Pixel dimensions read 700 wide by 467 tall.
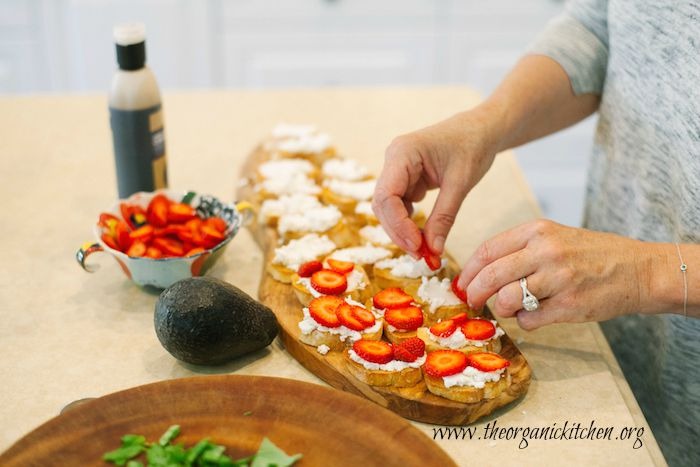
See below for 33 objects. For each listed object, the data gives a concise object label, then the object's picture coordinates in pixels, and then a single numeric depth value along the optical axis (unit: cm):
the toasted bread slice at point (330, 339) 117
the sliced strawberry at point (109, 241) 134
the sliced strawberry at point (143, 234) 136
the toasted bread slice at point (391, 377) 109
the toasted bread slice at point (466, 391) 107
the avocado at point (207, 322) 114
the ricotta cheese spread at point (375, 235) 142
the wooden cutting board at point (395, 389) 107
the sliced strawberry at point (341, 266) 130
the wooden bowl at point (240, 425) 96
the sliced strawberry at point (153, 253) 133
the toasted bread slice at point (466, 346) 114
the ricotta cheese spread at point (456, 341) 115
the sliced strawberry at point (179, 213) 141
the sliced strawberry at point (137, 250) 133
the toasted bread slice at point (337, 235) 146
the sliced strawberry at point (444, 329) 115
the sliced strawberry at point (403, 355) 111
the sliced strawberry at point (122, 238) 136
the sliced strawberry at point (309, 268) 130
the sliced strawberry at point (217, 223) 142
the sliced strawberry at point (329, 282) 125
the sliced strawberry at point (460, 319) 118
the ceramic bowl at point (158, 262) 131
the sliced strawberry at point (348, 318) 116
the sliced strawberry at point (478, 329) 116
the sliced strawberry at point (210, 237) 138
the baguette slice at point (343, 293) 126
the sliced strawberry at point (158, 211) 140
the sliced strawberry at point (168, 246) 135
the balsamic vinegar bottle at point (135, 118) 147
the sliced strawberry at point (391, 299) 123
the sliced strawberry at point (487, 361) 108
